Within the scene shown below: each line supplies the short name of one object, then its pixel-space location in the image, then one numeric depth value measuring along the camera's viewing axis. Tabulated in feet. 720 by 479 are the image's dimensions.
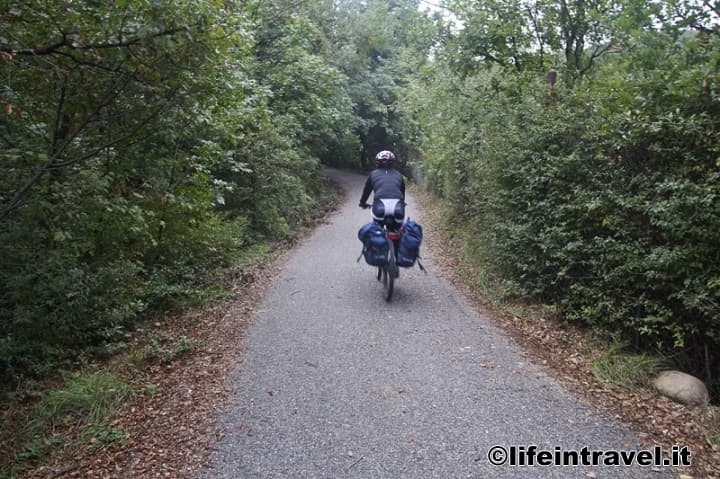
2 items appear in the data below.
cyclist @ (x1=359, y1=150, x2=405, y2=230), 23.70
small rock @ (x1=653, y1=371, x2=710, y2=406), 13.71
